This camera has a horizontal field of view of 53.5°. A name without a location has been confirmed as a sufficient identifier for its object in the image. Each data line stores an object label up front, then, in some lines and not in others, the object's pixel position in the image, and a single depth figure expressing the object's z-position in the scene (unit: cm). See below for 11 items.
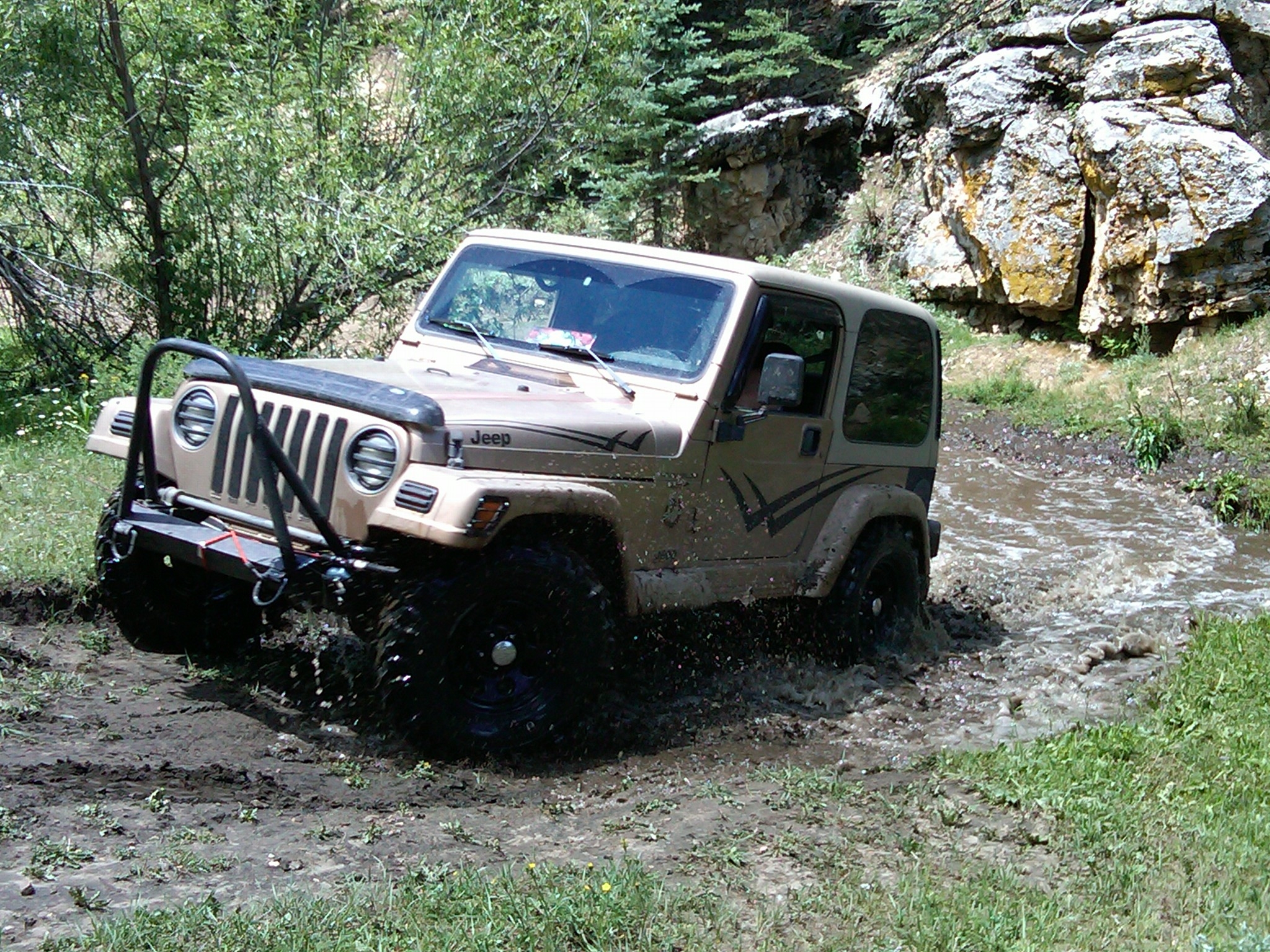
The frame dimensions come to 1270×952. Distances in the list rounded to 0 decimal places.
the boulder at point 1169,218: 1405
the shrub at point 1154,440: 1277
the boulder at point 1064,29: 1583
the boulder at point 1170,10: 1539
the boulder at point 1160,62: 1488
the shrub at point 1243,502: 1109
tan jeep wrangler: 433
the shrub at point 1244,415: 1253
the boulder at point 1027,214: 1582
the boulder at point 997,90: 1645
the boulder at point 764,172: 1980
